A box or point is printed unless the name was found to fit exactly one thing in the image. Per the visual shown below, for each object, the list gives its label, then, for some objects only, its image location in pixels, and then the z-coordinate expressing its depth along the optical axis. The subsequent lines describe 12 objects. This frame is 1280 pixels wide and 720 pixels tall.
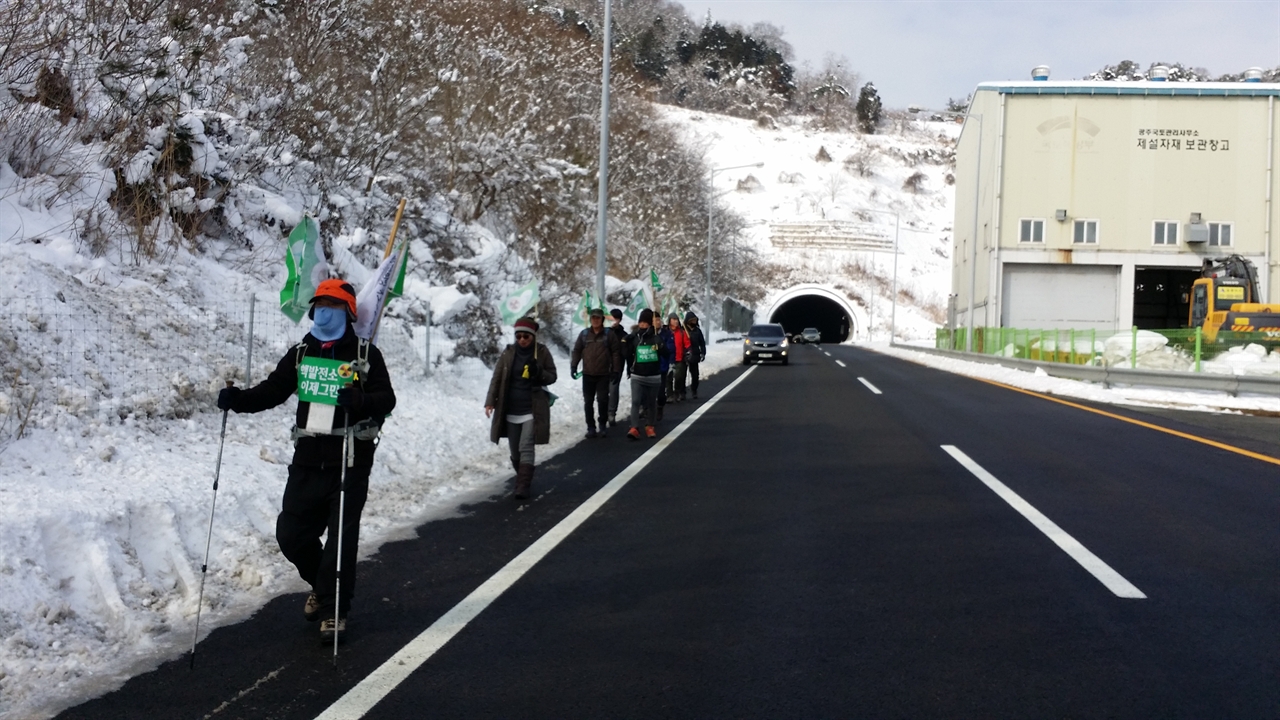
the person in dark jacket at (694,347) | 21.04
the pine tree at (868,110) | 165.88
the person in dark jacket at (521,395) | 9.77
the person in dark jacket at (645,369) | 14.73
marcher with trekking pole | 5.53
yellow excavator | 31.42
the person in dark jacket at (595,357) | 14.38
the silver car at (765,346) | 40.81
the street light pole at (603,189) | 20.86
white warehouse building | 46.97
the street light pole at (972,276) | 40.32
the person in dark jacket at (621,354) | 14.80
